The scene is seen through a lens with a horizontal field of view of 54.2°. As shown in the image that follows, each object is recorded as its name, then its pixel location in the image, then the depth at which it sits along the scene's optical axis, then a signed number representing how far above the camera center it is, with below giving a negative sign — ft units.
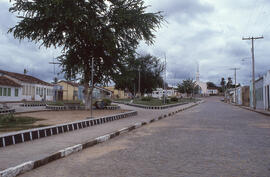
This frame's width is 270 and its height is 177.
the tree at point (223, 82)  541.05 +26.92
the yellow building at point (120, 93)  332.06 +2.76
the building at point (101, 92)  213.46 +2.58
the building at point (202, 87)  495.53 +14.49
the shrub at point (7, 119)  32.82 -2.97
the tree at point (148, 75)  198.70 +15.23
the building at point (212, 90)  609.01 +11.74
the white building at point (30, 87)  139.43 +4.96
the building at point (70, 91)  200.44 +2.82
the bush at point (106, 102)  80.05 -2.08
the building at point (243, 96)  158.68 -0.60
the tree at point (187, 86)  321.01 +11.24
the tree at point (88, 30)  52.85 +14.08
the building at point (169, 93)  479.41 +4.02
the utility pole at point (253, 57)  108.94 +15.93
